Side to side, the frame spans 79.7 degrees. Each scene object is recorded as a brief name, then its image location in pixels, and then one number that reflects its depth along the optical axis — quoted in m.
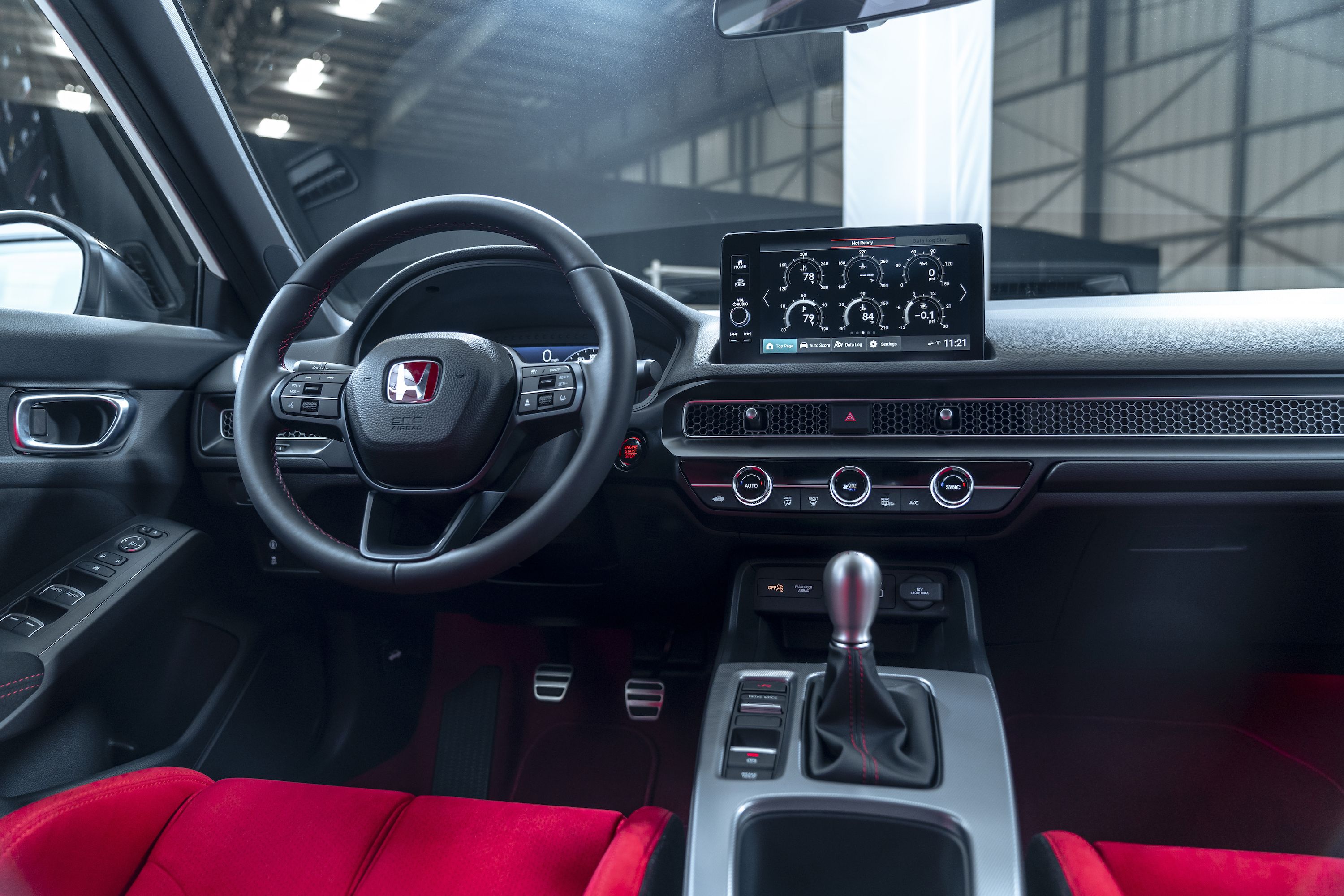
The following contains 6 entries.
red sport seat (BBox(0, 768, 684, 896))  0.86
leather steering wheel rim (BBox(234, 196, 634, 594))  0.94
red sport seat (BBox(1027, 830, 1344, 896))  0.81
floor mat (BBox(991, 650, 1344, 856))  1.48
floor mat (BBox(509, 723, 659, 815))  1.71
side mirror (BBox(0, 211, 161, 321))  1.46
